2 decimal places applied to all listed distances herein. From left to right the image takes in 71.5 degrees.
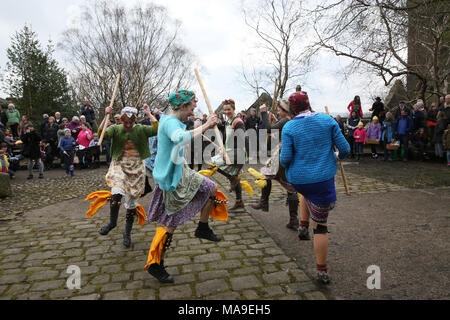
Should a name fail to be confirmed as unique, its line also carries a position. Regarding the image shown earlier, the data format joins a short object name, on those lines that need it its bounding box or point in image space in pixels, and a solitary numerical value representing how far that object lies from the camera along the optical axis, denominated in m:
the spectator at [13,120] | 14.14
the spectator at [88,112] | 14.66
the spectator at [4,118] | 14.01
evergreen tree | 18.36
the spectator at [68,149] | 11.07
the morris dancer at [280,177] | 4.55
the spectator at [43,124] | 13.37
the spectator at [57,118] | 13.40
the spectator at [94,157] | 12.79
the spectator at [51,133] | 13.24
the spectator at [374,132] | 13.01
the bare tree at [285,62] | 19.33
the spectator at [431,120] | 11.25
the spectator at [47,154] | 13.11
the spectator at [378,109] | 13.45
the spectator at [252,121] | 15.10
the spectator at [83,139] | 12.27
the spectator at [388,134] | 12.16
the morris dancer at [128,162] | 4.20
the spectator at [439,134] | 10.36
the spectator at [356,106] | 13.32
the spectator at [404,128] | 11.47
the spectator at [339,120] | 13.88
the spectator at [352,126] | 13.25
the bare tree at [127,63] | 16.89
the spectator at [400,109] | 11.46
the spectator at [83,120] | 12.50
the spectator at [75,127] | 12.88
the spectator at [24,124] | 12.12
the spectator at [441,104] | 10.67
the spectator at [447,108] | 10.08
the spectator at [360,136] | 12.94
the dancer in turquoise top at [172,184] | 2.93
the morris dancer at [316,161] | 2.95
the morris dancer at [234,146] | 5.54
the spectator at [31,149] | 10.71
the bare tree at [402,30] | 6.91
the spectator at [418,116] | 11.34
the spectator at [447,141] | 9.82
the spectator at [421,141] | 11.29
